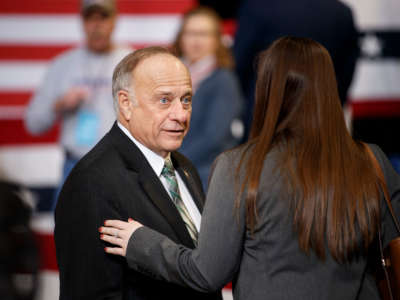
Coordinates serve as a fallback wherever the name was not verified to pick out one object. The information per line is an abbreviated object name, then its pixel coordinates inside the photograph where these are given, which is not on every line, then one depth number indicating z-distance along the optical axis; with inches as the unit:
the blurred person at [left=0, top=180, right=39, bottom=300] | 183.2
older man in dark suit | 167.1
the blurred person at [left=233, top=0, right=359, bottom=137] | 218.4
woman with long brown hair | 163.6
